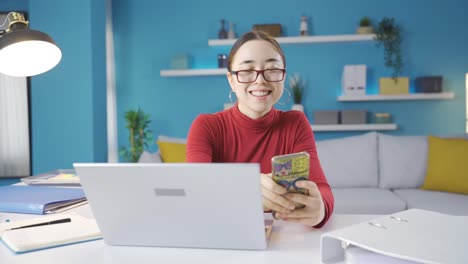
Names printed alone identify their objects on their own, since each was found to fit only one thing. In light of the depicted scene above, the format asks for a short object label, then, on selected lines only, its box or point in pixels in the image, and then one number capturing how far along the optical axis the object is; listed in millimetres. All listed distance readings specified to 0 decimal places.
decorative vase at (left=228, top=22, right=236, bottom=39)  4355
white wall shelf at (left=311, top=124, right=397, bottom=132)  4156
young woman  1412
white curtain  4410
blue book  1354
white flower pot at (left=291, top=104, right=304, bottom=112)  4297
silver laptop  813
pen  1152
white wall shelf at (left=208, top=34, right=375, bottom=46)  4164
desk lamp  1264
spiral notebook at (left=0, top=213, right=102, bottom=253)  970
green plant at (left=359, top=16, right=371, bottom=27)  4188
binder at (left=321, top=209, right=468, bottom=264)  751
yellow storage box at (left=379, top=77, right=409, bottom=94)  4164
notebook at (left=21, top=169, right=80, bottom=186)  1758
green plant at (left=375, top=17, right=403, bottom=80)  4172
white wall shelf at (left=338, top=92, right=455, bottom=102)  4129
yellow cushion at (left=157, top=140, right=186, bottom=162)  3270
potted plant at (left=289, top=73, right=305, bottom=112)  4328
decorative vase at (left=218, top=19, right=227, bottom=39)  4379
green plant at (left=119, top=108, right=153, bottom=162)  4371
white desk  875
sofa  3037
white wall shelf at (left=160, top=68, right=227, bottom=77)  4398
